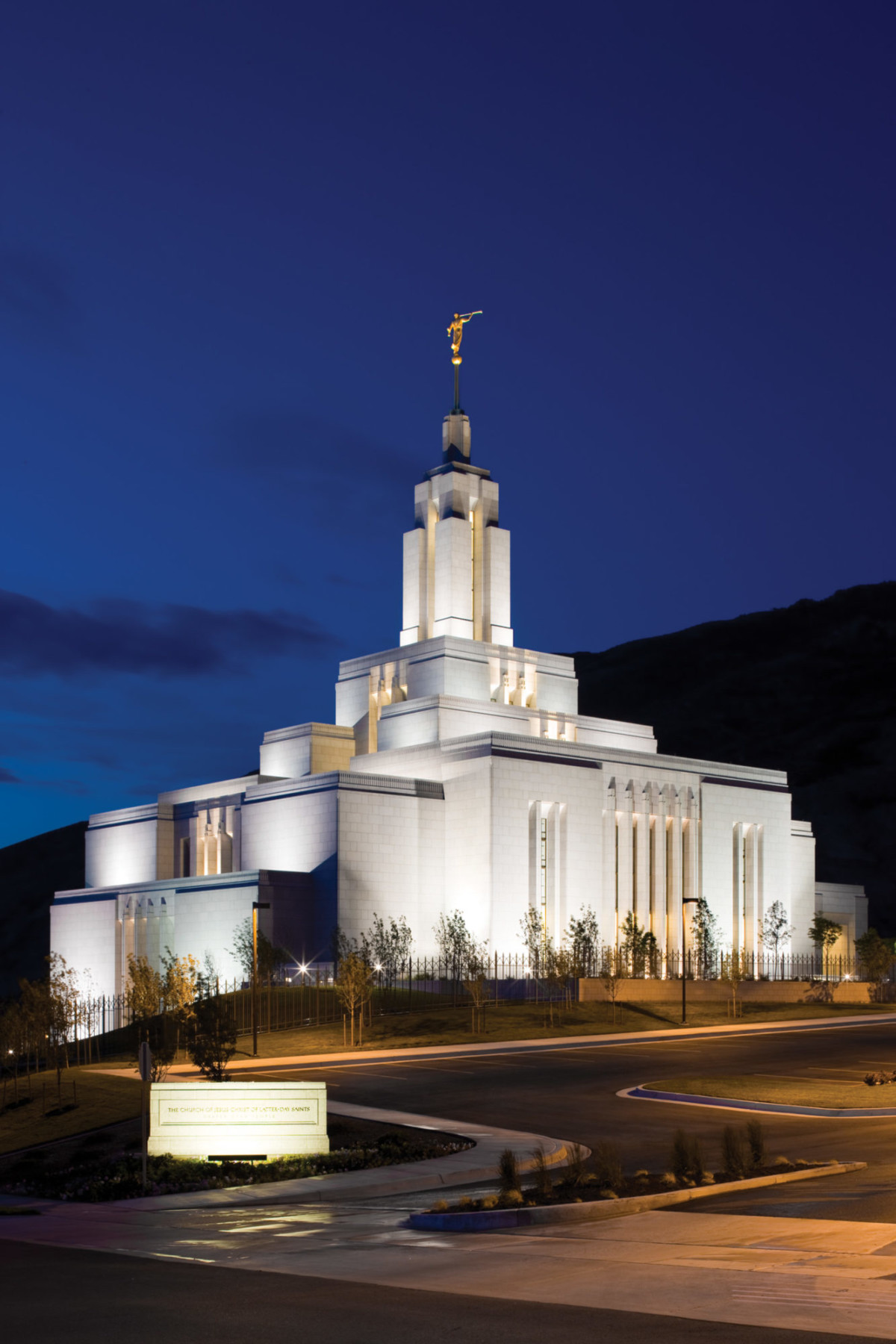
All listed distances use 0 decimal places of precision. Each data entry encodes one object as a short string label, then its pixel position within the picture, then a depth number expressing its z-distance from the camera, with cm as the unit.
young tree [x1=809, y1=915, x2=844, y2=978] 7569
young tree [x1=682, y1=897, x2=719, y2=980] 6650
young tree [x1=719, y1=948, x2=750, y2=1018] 5294
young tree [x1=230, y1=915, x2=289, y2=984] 5291
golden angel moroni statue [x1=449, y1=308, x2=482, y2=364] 7394
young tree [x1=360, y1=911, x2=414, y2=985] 6078
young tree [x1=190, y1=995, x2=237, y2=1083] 2836
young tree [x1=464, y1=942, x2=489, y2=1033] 4622
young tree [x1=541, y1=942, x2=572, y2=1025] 5052
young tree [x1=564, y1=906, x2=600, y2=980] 5947
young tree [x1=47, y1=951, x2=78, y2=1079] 3859
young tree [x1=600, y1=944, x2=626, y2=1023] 5212
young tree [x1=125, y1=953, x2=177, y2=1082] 3297
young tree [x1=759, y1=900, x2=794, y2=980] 7219
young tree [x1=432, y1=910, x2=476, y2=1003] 5997
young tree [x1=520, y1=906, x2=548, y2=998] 6070
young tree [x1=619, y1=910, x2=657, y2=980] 6119
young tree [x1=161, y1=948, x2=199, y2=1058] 4203
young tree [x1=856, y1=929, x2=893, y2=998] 6525
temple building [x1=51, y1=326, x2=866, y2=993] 6334
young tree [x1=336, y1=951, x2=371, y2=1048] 4350
